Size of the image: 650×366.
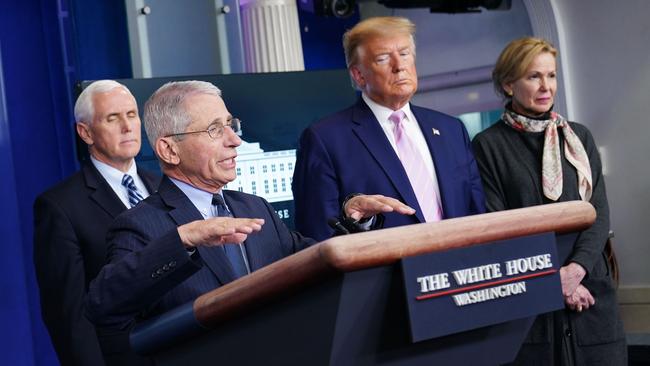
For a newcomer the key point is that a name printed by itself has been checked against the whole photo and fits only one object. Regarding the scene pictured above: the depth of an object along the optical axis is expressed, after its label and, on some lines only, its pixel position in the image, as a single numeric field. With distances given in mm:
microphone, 1730
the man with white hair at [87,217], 2984
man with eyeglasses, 1687
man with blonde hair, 2609
